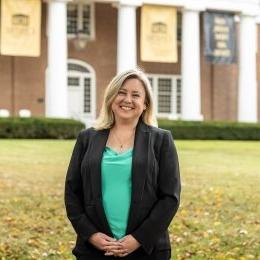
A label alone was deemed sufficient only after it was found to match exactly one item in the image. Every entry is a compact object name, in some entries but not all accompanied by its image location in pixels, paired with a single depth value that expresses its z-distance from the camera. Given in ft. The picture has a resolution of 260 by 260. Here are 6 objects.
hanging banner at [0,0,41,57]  100.37
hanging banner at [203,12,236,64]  111.34
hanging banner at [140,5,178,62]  107.14
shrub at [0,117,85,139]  86.48
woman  13.44
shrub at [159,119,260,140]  96.53
